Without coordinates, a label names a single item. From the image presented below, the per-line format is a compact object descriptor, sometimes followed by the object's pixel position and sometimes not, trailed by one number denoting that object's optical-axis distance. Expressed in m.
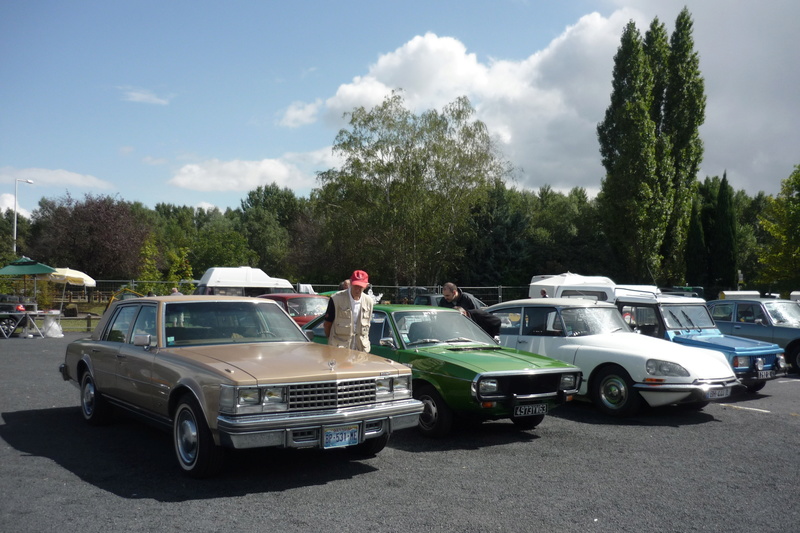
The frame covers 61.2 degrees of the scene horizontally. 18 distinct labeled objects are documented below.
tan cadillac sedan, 5.41
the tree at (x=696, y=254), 43.00
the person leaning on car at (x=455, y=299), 10.67
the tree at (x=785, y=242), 34.19
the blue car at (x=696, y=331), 10.62
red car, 16.06
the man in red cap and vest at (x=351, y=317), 7.85
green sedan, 7.19
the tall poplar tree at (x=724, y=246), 43.22
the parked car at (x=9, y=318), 21.30
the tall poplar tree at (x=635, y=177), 38.00
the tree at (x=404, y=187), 39.78
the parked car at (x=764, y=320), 14.48
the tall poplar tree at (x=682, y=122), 38.56
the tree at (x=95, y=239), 36.25
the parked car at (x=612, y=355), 8.68
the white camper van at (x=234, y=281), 22.34
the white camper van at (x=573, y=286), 16.72
